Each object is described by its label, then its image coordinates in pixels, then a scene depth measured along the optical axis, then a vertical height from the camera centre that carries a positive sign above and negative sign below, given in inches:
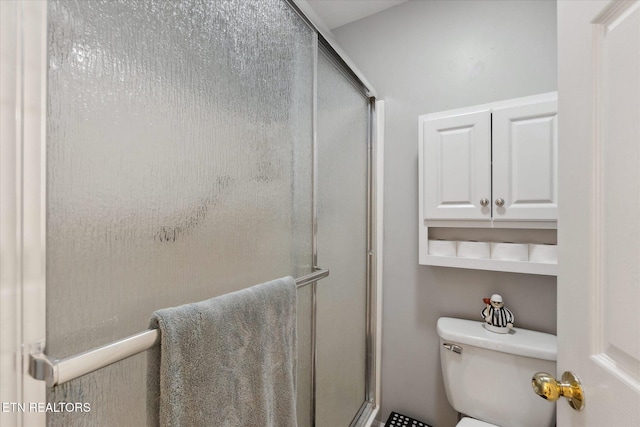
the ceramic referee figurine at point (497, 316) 47.4 -16.8
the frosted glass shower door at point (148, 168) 16.8 +3.3
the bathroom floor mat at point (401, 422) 55.1 -39.5
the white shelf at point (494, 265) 44.0 -8.2
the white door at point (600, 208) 17.5 +0.4
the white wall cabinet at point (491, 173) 43.6 +6.5
